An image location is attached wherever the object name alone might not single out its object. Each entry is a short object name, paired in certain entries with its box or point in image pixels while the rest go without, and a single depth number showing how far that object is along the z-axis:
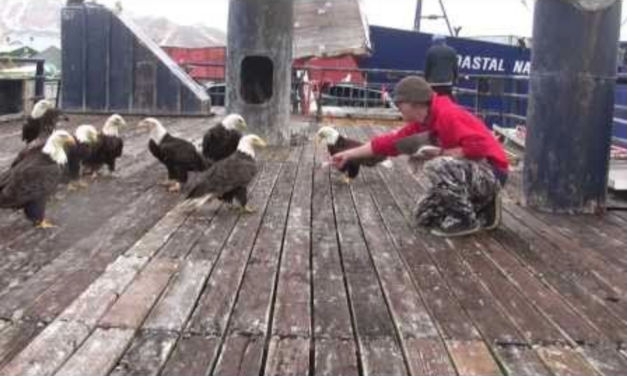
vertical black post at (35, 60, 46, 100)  15.99
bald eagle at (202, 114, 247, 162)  8.66
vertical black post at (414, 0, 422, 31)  44.16
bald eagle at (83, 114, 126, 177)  8.48
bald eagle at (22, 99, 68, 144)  9.91
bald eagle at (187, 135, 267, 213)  6.77
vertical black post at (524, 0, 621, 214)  6.96
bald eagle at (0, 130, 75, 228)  5.96
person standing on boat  13.44
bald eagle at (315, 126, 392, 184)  9.46
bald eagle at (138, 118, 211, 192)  8.02
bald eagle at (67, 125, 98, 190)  7.98
